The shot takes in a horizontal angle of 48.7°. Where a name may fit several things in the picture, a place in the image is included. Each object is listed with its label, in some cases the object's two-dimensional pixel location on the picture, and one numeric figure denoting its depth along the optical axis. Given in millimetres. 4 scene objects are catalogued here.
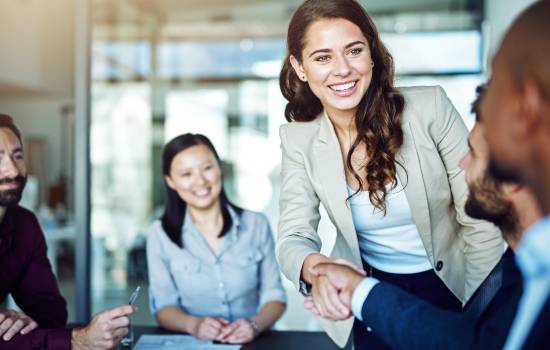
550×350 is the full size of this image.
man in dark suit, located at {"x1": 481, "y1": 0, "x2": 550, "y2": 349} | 794
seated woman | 2559
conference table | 1918
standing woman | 1846
